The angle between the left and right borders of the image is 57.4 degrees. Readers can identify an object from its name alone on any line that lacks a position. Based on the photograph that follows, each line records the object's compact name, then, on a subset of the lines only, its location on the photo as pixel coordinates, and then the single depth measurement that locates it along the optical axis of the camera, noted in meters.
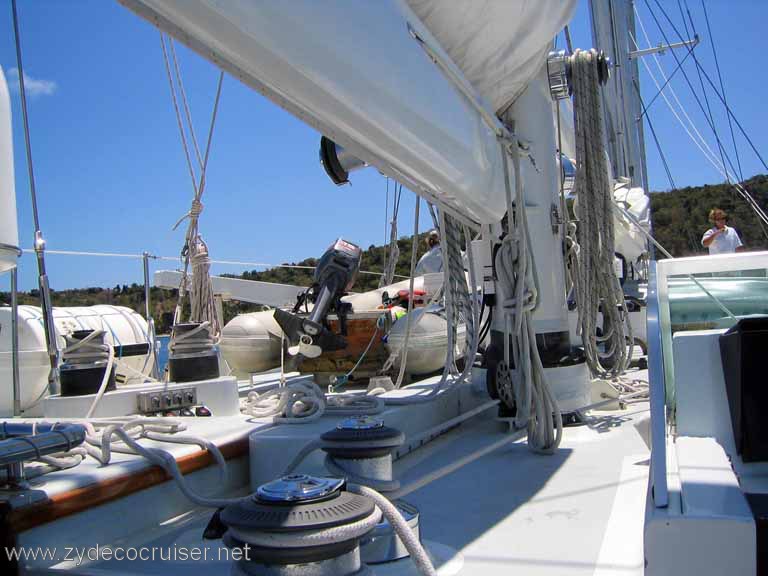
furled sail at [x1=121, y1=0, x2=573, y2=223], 1.17
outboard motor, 3.45
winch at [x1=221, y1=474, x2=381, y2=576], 0.95
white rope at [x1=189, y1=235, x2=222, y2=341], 4.13
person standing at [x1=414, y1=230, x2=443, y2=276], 6.22
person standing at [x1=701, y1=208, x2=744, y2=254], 7.34
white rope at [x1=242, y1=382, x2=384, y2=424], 2.23
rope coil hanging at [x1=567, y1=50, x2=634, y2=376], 2.86
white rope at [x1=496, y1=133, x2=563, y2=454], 2.39
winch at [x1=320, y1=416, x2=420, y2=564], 1.35
